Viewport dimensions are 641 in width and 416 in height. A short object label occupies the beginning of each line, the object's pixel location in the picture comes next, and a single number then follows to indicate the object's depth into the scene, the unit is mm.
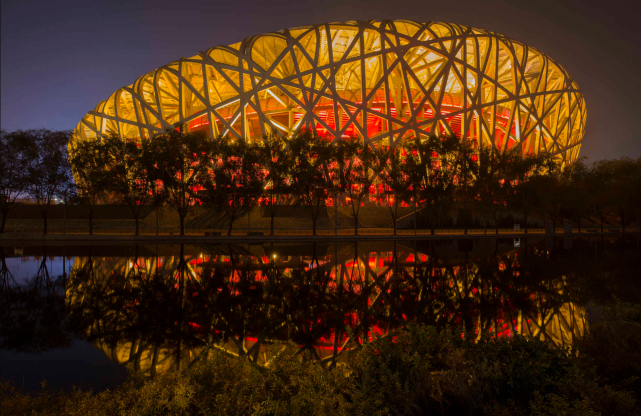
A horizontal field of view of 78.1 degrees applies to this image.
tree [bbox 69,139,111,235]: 29766
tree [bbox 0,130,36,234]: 29516
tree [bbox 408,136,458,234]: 31547
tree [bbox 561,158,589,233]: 37750
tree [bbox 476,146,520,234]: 33031
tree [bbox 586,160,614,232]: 39531
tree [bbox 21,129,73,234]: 30062
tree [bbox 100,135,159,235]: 29812
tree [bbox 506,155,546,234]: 34375
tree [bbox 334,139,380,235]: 30672
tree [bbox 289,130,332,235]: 30025
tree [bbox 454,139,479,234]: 32438
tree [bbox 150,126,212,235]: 29656
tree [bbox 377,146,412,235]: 31703
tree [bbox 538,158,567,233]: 35469
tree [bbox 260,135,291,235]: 30406
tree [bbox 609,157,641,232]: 40938
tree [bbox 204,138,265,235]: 29828
